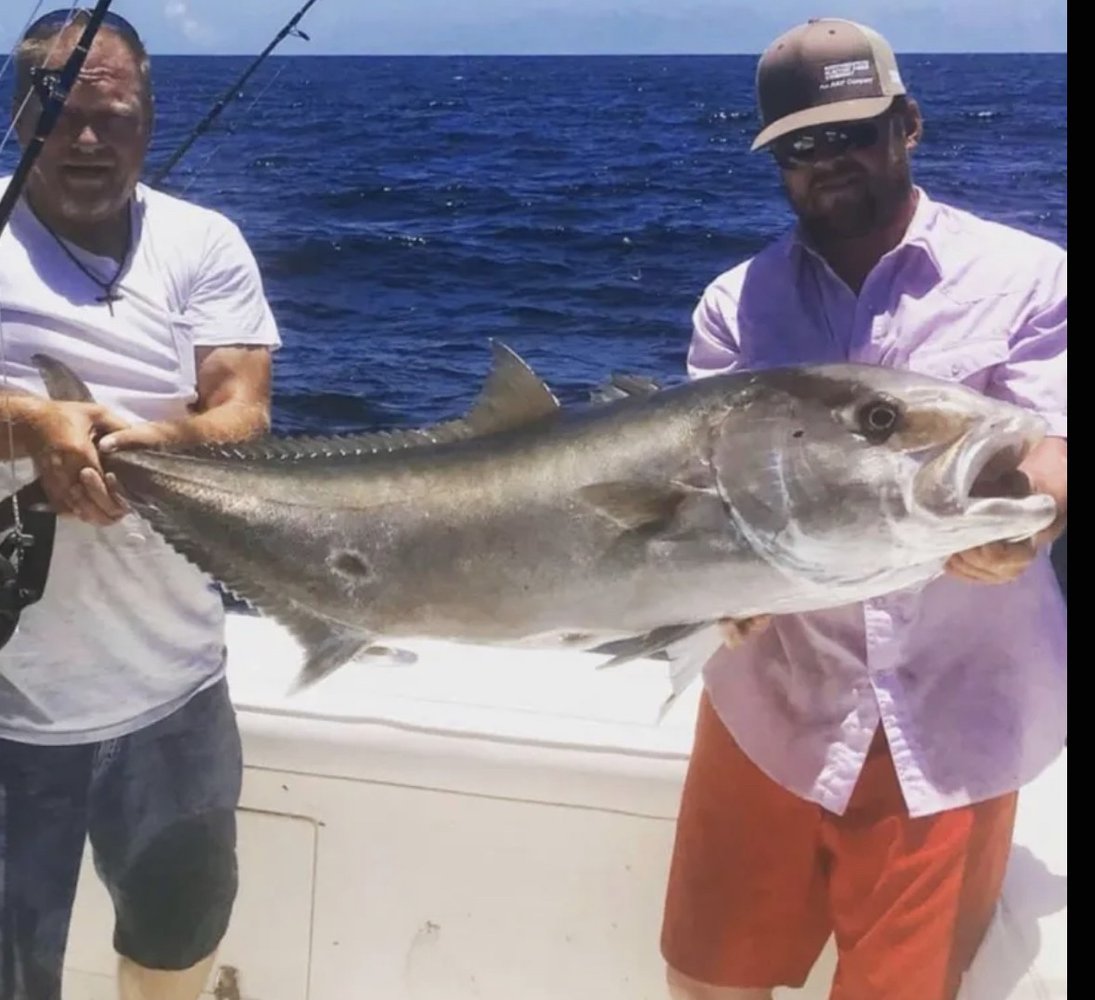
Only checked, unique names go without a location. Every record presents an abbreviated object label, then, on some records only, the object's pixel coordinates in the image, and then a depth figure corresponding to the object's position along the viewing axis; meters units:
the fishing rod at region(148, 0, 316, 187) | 3.61
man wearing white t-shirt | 2.55
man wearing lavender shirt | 2.33
